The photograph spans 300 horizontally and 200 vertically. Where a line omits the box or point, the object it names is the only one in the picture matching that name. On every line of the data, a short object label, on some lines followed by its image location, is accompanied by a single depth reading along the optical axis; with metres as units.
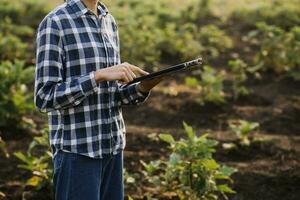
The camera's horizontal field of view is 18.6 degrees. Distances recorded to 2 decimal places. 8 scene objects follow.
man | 4.03
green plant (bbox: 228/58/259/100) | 11.59
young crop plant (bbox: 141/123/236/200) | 6.46
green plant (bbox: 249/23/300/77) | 12.69
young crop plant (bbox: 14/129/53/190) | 6.98
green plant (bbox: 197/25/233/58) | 15.53
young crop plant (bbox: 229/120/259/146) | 8.80
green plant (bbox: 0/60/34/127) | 9.29
